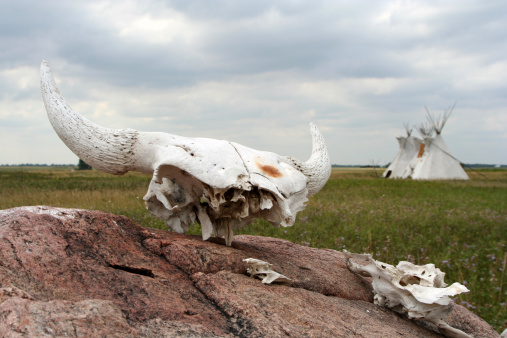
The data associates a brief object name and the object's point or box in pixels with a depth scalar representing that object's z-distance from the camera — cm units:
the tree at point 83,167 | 4750
